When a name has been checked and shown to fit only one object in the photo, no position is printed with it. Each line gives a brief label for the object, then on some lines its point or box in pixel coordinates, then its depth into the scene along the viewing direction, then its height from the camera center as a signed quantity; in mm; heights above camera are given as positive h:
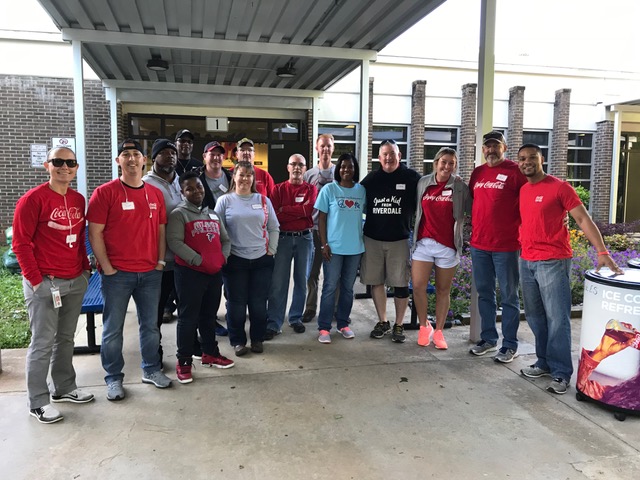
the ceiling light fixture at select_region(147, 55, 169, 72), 8898 +2228
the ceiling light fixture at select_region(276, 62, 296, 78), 9474 +2254
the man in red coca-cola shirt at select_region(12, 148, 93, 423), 3115 -497
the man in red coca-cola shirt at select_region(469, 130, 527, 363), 4262 -419
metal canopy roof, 6340 +2312
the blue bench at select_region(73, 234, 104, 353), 4293 -1089
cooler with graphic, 3240 -1035
